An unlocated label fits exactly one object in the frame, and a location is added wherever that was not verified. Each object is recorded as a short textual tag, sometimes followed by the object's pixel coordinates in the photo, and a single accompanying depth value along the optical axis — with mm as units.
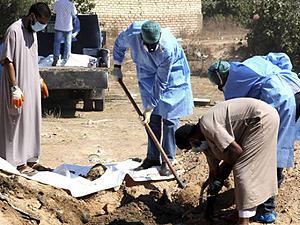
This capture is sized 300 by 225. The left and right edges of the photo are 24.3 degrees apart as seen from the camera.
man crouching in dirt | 5051
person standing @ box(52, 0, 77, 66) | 12273
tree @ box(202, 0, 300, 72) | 17609
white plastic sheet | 6348
